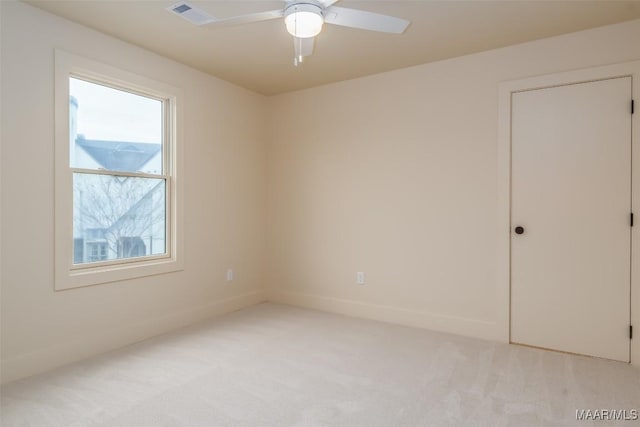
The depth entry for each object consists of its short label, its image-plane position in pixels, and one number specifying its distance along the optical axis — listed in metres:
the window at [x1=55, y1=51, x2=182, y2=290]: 2.69
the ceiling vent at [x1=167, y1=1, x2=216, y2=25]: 2.07
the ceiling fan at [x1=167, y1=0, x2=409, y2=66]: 1.99
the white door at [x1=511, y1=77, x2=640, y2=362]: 2.73
